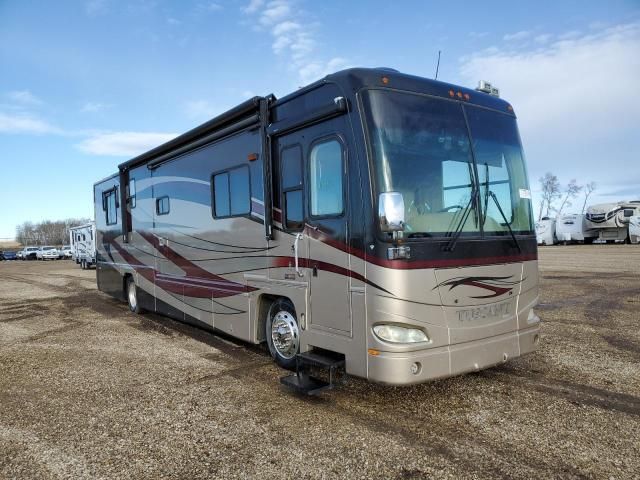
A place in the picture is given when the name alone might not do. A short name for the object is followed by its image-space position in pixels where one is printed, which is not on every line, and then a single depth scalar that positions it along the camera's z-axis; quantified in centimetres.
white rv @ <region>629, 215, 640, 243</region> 3111
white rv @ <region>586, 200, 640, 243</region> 3195
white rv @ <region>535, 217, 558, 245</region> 3772
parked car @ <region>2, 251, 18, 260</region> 5169
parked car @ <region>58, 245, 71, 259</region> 4897
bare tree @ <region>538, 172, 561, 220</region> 7388
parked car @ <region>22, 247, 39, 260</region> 5062
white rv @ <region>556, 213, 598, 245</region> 3500
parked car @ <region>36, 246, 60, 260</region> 4856
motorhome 412
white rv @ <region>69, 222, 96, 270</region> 2822
